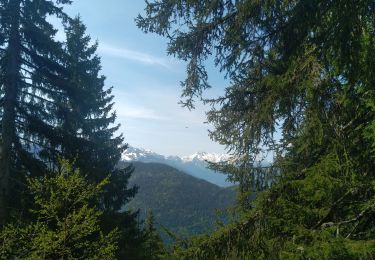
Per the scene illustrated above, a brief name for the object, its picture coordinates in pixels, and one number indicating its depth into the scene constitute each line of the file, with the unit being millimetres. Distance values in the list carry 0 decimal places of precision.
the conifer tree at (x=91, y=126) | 13477
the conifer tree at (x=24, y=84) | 11969
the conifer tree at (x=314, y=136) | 3945
